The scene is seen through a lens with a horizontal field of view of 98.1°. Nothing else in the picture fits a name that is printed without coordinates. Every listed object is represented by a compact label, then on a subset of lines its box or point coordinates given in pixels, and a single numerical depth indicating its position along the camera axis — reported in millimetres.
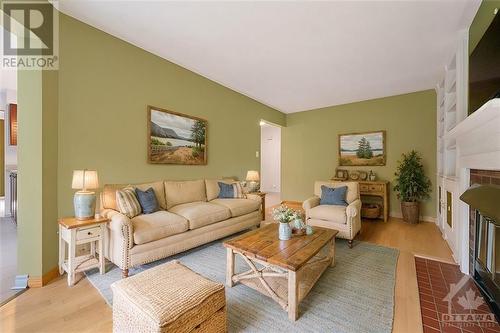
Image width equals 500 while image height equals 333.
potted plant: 4219
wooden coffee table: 1610
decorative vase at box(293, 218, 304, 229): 2254
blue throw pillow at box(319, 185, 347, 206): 3475
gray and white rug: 1554
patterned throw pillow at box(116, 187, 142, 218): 2434
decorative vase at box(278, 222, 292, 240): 2105
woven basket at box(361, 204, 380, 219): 4430
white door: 8742
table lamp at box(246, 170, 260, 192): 4507
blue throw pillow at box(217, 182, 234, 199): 3801
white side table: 2025
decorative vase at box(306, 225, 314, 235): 2250
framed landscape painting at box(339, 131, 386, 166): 4934
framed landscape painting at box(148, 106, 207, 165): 3197
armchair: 2957
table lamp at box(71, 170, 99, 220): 2164
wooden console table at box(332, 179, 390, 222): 4415
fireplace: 1615
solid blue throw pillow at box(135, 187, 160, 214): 2658
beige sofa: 2189
